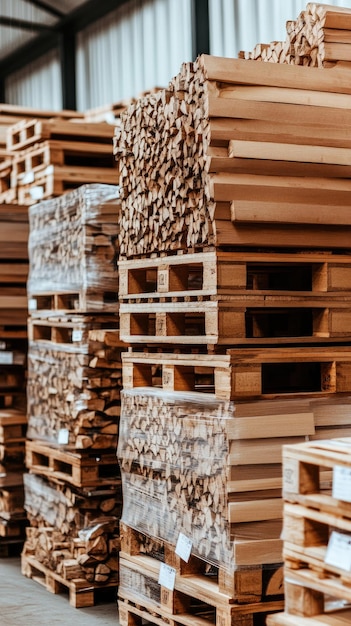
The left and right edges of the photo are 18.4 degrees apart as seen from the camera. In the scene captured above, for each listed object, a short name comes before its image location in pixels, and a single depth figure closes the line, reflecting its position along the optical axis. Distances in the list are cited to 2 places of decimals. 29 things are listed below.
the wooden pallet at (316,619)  4.32
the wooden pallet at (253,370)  5.36
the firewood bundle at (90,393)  7.31
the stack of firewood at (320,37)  5.83
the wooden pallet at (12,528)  9.04
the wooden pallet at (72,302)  7.34
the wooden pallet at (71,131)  8.91
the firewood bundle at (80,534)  7.27
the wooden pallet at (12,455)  9.02
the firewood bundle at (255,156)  5.41
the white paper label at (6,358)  9.16
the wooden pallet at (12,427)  8.96
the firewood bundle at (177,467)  5.44
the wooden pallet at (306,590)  4.28
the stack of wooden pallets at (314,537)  4.18
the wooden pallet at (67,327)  7.38
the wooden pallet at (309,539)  4.23
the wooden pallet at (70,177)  8.70
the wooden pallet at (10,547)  9.06
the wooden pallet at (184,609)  5.36
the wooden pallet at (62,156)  8.85
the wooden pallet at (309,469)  4.27
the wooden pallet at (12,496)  9.02
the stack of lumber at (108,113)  11.80
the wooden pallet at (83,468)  7.34
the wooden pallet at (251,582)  5.30
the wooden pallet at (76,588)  7.19
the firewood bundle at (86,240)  7.29
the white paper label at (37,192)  8.97
